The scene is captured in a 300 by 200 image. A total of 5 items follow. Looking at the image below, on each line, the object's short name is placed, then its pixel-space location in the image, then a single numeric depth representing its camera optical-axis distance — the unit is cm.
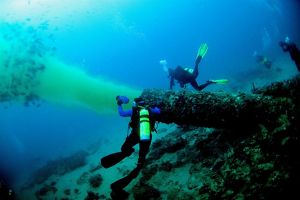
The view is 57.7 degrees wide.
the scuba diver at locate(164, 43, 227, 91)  1113
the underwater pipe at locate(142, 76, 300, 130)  560
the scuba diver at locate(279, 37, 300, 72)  1191
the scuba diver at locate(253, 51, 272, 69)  1688
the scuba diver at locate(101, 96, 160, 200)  577
